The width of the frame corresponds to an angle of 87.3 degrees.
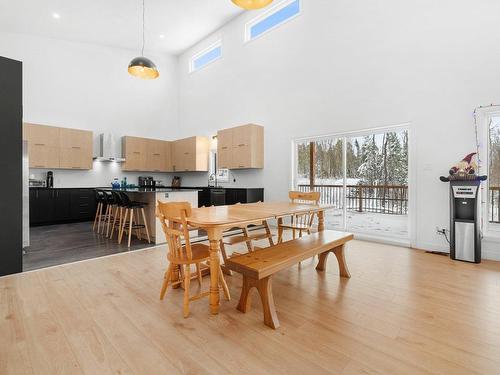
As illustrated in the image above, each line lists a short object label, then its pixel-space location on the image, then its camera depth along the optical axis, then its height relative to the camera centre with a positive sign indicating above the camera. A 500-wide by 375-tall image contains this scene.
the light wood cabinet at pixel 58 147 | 6.32 +1.02
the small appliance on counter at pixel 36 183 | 6.53 +0.09
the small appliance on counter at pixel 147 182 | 8.23 +0.15
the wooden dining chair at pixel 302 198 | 3.71 -0.18
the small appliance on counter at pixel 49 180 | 6.74 +0.17
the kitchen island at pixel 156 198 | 4.47 -0.23
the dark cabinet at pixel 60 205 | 6.23 -0.47
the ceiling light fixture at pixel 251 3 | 2.92 +2.06
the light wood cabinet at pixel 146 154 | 7.95 +1.02
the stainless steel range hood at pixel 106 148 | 7.49 +1.10
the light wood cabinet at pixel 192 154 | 7.85 +1.00
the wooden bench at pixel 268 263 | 1.92 -0.59
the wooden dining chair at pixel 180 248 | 2.10 -0.53
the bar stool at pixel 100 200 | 5.47 -0.29
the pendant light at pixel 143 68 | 4.81 +2.25
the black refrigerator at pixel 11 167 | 2.88 +0.22
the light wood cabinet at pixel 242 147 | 6.21 +0.98
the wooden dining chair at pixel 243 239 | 2.89 -0.60
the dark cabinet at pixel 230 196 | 6.14 -0.22
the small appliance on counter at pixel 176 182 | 9.10 +0.16
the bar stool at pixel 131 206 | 4.48 -0.34
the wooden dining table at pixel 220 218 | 2.05 -0.27
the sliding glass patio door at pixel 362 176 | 4.92 +0.23
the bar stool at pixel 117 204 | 4.62 -0.31
